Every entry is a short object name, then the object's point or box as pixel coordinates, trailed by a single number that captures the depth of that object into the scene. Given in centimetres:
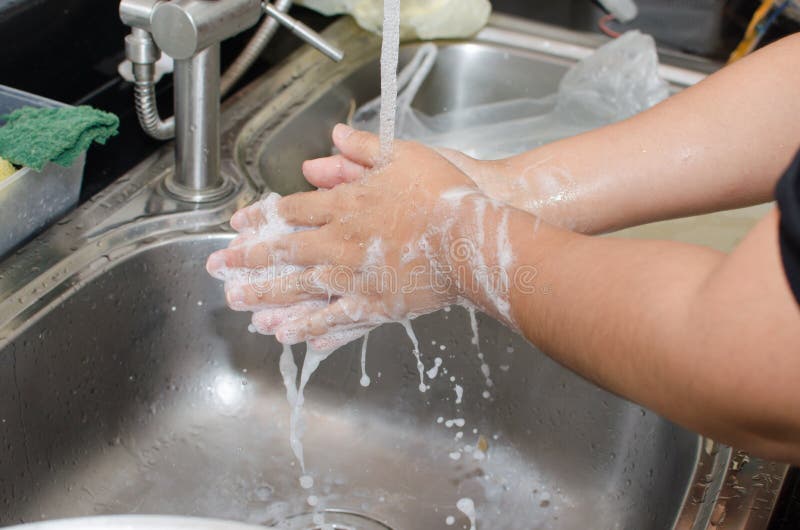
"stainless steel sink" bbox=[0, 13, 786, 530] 84
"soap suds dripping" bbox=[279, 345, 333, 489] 95
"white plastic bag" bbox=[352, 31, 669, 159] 129
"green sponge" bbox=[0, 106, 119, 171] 80
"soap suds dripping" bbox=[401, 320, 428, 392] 92
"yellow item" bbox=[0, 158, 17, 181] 81
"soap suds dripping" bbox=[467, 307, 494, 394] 93
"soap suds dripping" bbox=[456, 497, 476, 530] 93
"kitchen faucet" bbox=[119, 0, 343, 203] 80
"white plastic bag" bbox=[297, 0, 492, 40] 127
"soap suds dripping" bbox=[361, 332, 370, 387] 99
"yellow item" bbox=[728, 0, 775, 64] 137
